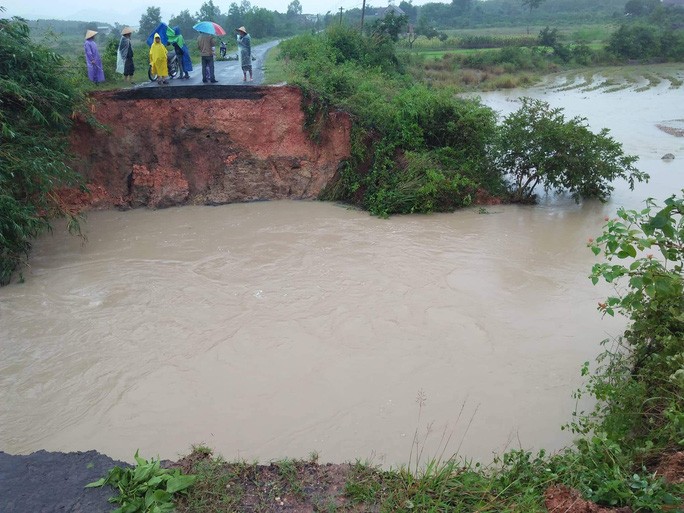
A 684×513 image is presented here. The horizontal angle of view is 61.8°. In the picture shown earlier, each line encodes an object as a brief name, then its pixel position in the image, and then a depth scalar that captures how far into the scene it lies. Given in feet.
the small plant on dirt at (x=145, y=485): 11.11
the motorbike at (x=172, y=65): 40.52
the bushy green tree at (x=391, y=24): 80.94
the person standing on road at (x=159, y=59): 36.42
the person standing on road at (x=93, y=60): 35.12
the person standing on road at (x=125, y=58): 37.60
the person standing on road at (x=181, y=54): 39.85
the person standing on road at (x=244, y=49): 38.56
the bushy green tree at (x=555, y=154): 35.70
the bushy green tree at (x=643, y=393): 10.73
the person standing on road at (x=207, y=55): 37.14
